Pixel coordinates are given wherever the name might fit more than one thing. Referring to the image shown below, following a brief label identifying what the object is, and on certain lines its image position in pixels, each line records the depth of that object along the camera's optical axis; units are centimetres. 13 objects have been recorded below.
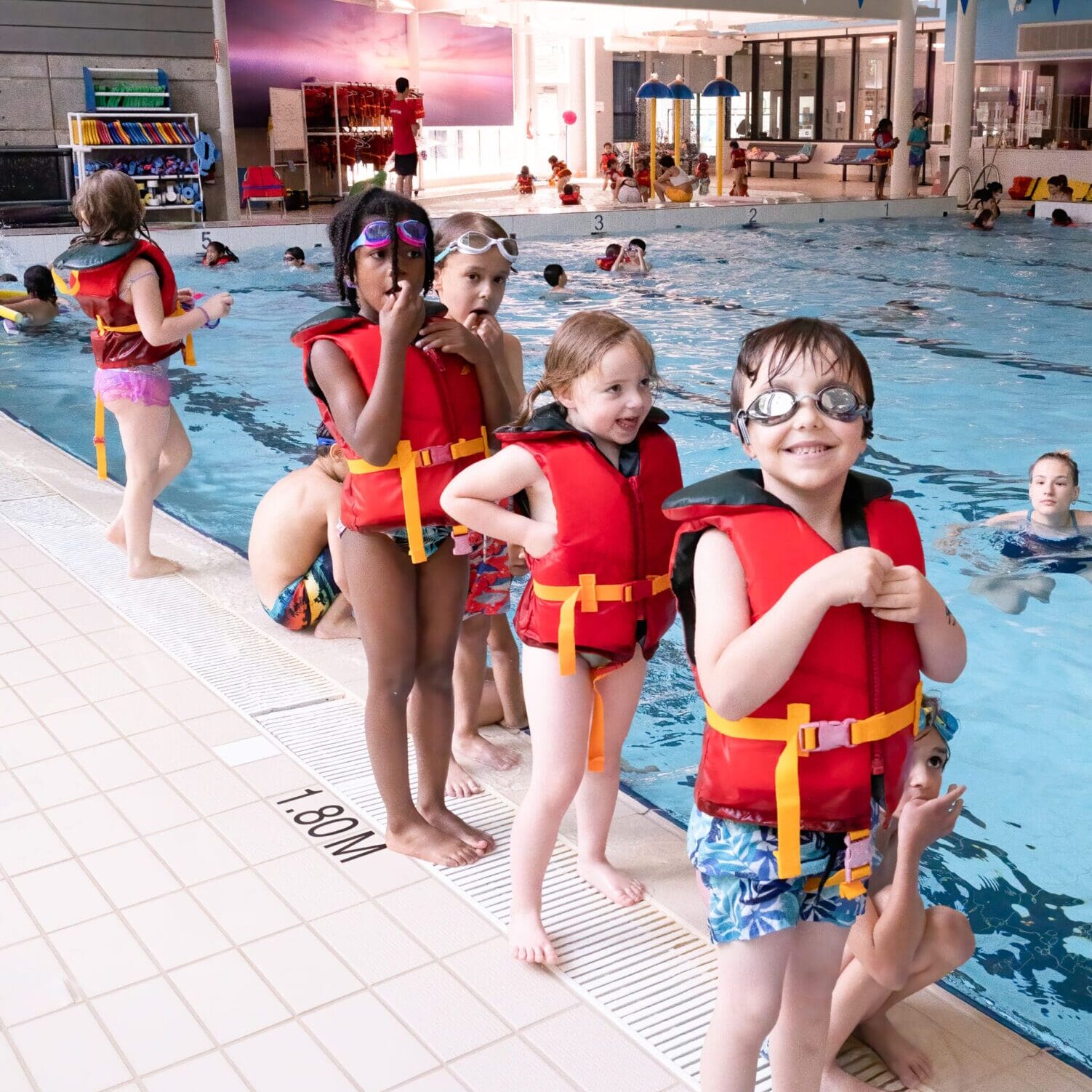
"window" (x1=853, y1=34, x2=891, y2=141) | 2966
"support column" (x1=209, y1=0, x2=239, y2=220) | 1728
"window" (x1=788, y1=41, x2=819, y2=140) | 3114
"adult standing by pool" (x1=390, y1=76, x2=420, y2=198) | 1805
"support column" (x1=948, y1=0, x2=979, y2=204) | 2106
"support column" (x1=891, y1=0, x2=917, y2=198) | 2181
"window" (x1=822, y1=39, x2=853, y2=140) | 3023
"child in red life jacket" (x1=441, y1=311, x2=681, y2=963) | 232
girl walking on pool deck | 437
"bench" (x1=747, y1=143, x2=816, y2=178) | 3025
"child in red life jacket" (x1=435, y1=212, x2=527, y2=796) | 293
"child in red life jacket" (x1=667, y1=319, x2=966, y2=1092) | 165
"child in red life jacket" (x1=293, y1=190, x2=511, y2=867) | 263
